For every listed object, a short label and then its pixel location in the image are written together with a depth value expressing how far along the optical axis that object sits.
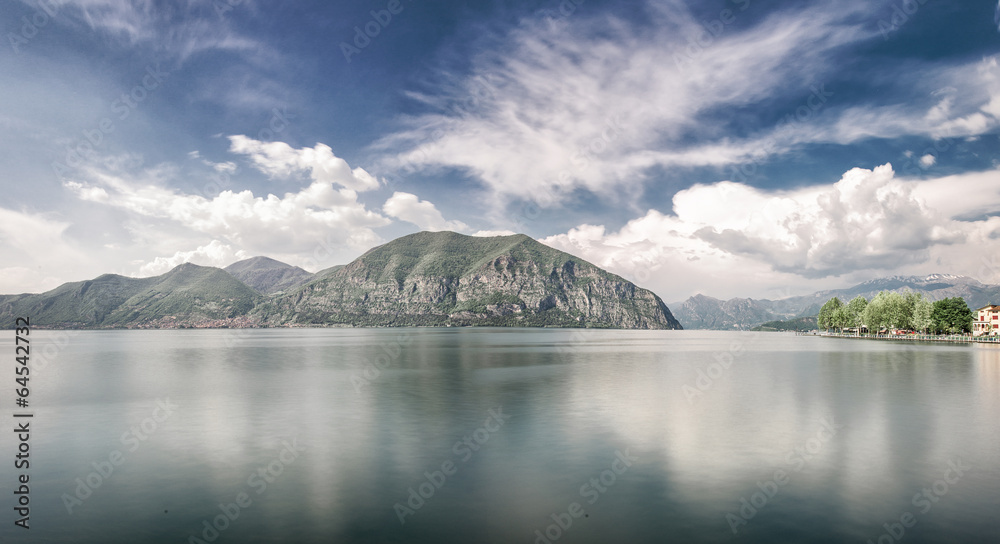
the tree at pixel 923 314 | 152.50
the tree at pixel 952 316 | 144.81
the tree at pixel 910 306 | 158.00
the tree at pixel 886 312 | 159.12
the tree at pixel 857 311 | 189.12
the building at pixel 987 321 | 178.10
